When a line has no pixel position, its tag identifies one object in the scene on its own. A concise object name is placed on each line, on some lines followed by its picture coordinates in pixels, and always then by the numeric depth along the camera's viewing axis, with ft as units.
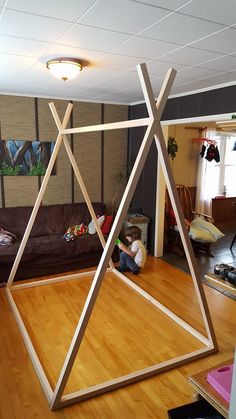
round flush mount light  8.96
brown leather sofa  13.23
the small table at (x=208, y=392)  4.19
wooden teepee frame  6.66
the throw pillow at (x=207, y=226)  16.75
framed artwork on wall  15.01
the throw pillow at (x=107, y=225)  15.72
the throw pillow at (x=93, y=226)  15.52
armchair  16.33
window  23.11
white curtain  20.67
